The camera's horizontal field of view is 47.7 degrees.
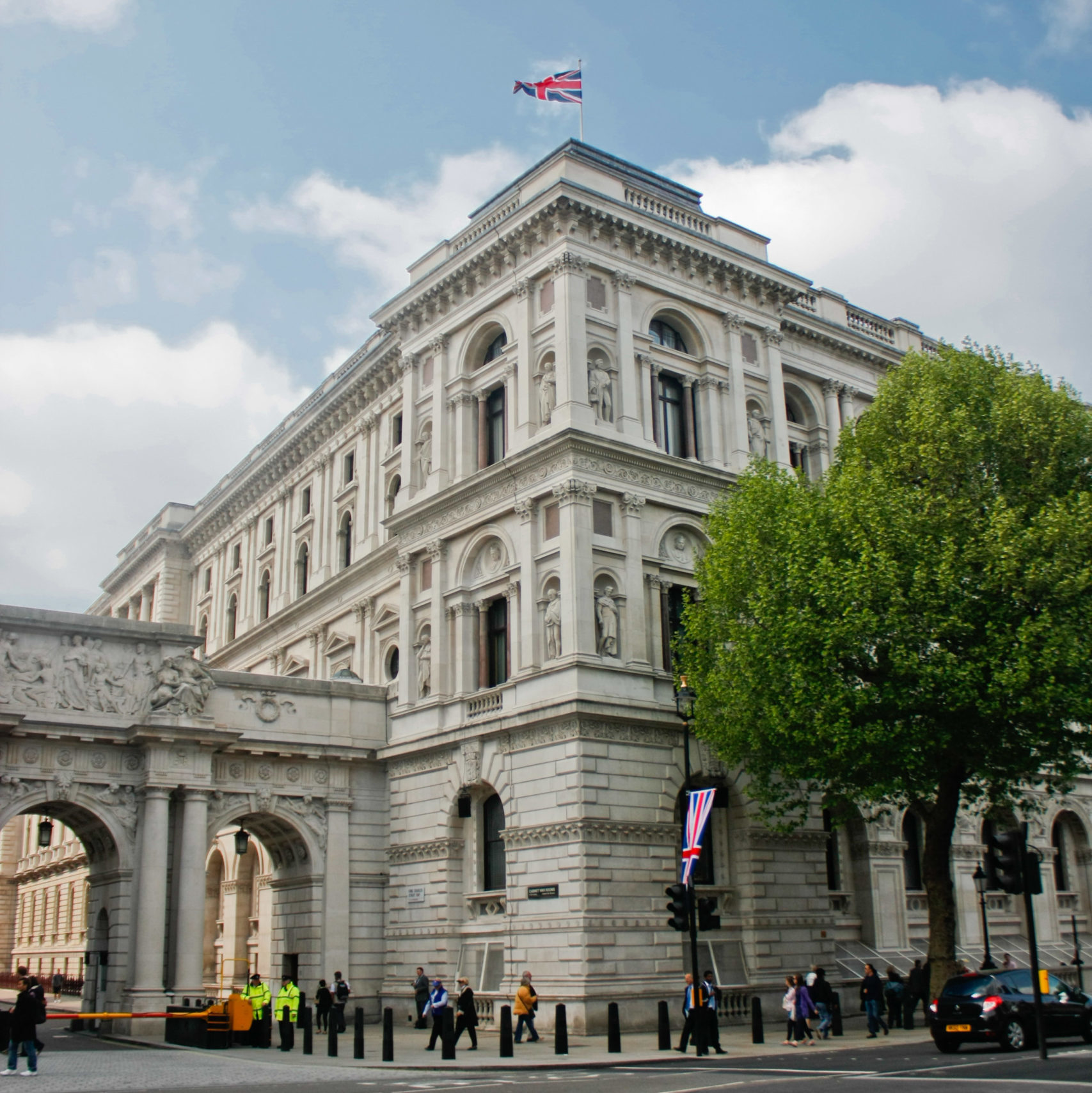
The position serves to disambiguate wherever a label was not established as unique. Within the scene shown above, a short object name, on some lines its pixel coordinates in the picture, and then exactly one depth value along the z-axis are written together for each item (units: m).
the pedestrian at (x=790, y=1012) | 26.50
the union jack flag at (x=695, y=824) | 25.89
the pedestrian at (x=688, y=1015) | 24.39
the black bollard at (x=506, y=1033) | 23.81
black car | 22.83
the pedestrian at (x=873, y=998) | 28.05
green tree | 26.66
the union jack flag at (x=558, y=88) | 36.53
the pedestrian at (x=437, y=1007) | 26.08
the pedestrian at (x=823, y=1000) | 27.81
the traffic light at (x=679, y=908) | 24.08
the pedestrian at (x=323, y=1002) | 32.78
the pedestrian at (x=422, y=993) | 31.66
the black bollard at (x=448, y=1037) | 23.42
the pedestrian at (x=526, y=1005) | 27.55
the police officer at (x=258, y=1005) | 28.41
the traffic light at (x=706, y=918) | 24.64
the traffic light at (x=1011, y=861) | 19.14
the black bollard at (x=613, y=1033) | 24.08
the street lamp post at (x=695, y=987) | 23.78
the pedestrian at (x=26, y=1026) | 21.42
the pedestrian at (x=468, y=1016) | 26.98
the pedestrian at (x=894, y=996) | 31.06
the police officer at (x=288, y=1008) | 27.91
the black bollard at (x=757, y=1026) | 25.91
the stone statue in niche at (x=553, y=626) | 32.47
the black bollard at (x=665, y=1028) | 24.58
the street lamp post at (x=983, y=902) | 29.05
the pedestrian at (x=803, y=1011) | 26.41
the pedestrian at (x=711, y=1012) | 24.33
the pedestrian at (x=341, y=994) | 31.80
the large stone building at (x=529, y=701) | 31.59
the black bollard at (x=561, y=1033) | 23.95
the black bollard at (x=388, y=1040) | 24.05
